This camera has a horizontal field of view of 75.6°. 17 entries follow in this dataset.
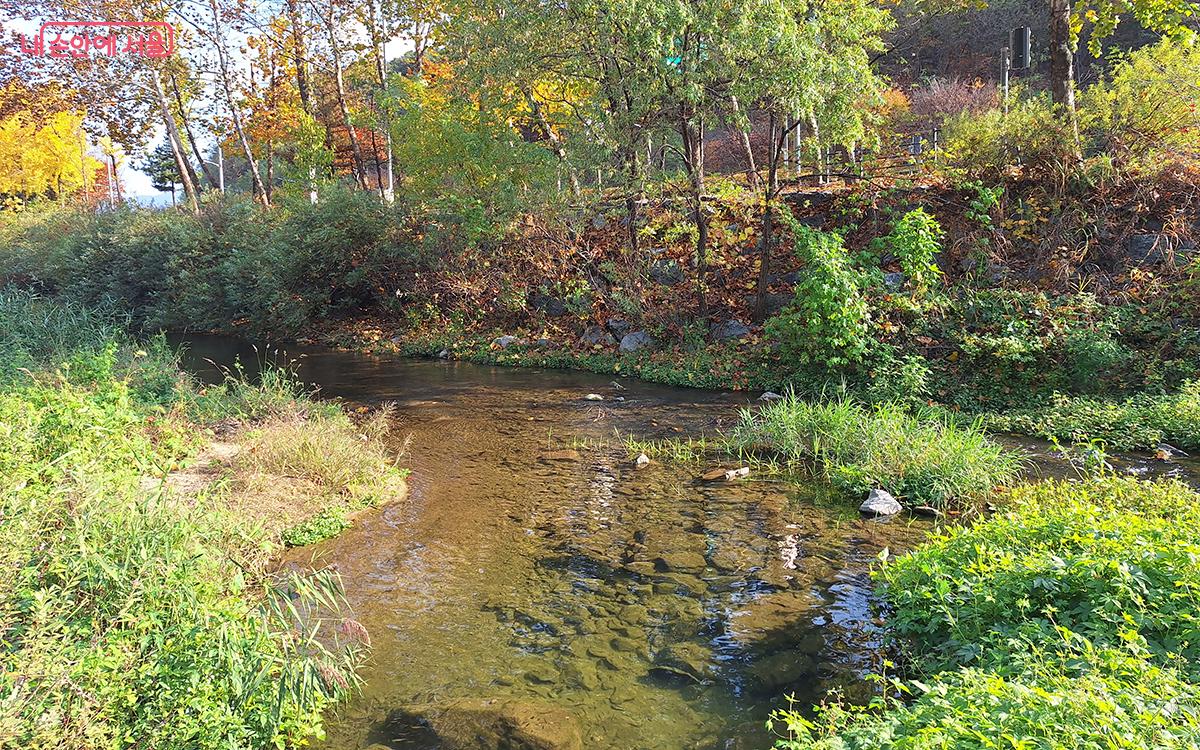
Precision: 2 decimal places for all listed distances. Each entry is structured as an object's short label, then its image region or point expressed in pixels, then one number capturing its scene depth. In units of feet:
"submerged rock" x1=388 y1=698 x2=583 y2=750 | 13.56
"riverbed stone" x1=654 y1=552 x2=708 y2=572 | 20.48
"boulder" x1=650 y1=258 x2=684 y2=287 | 53.47
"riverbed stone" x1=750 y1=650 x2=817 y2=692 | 15.28
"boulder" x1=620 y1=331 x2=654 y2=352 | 50.03
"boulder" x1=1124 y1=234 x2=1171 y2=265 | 40.40
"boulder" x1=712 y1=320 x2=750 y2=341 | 47.85
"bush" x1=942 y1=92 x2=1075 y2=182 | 44.06
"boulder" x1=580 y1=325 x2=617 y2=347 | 52.49
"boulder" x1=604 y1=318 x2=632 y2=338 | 52.60
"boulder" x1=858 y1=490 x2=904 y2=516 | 23.63
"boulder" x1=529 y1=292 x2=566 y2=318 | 57.93
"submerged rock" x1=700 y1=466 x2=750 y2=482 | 27.48
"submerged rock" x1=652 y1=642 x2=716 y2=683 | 15.60
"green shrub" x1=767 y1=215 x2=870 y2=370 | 37.35
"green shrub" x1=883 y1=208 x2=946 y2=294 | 40.19
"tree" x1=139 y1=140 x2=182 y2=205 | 160.76
